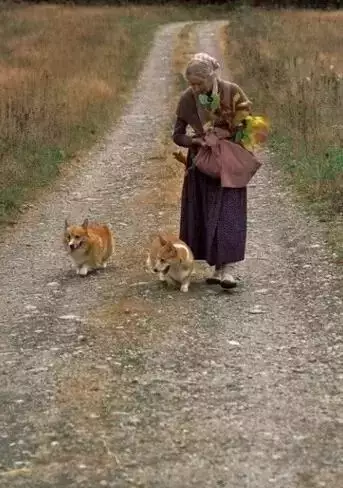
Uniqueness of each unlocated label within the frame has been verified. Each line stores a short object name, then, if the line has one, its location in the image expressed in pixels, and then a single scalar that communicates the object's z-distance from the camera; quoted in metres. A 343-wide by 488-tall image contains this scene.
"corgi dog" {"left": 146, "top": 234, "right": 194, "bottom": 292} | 7.57
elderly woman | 7.38
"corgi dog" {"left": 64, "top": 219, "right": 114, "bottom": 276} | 8.40
